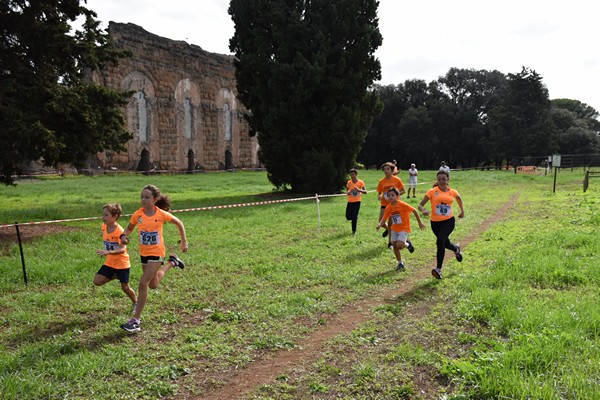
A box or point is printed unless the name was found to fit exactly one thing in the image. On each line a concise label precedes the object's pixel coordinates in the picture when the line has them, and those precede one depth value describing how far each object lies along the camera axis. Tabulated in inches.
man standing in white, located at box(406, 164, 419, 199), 802.1
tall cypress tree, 858.1
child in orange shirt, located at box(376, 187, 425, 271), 329.7
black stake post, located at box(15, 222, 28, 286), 294.4
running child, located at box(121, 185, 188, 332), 221.3
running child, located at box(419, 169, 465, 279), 309.8
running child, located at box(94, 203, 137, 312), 232.7
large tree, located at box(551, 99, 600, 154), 2518.5
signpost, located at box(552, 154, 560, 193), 892.2
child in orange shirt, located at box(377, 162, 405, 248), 406.9
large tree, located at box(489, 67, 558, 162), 2177.7
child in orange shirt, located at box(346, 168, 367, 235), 453.1
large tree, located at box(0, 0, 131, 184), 456.1
